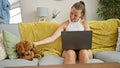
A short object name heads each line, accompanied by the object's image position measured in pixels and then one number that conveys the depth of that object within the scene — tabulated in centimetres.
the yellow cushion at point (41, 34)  152
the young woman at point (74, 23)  146
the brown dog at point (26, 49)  132
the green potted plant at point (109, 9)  244
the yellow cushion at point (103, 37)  160
